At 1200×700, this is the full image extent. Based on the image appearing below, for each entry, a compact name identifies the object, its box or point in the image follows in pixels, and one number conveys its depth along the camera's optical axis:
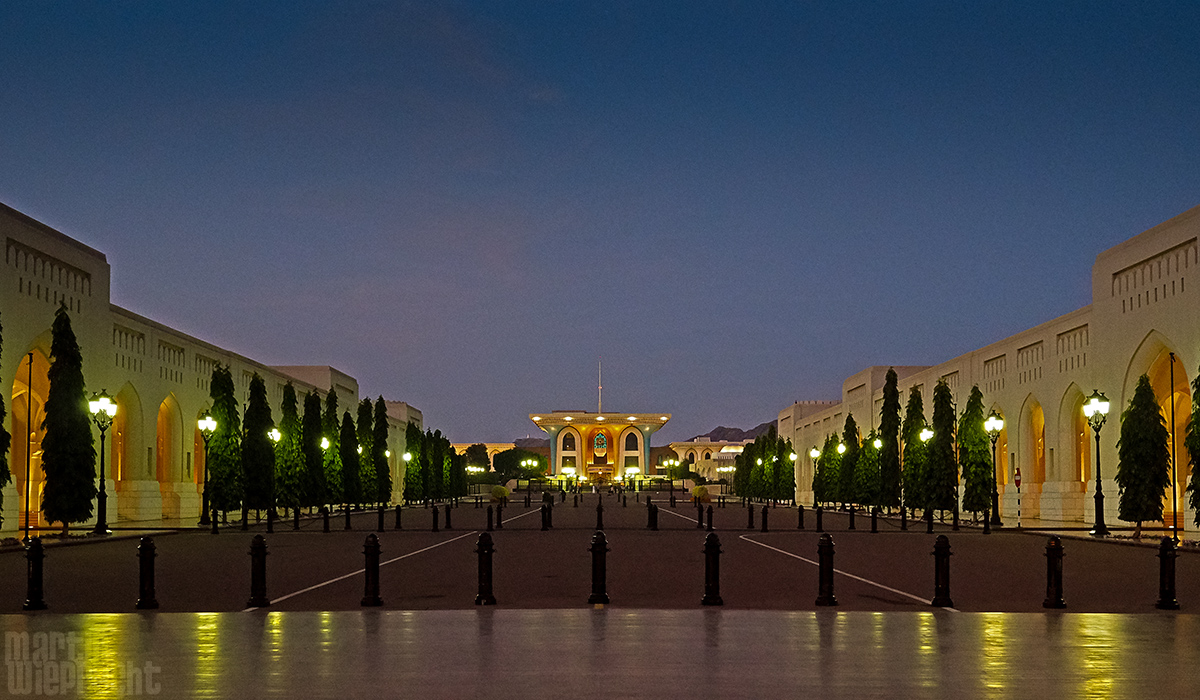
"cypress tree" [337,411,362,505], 63.78
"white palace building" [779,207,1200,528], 38.41
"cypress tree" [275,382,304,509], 53.34
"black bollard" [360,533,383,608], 14.96
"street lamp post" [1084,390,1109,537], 35.28
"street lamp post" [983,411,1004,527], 41.56
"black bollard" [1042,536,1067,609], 14.96
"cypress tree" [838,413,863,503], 66.25
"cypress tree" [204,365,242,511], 46.75
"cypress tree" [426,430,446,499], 90.94
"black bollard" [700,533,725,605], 15.05
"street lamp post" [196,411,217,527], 41.00
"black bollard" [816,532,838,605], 15.15
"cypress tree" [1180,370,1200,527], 32.38
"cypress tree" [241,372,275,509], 46.91
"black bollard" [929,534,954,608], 15.30
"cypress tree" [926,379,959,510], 48.47
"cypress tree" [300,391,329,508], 56.91
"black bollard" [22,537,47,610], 14.73
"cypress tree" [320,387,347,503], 61.12
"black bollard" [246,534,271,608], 15.01
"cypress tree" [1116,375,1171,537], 35.25
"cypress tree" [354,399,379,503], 69.06
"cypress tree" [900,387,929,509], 53.34
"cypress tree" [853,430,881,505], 62.00
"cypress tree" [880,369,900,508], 57.28
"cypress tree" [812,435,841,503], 72.31
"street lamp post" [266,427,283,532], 40.82
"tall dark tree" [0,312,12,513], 31.27
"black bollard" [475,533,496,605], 15.12
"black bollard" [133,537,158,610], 14.62
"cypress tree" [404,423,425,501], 83.88
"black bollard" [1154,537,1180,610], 15.03
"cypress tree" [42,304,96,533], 35.44
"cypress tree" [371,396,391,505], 72.25
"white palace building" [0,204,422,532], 36.56
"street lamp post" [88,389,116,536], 34.66
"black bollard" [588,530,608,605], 15.23
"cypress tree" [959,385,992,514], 47.12
